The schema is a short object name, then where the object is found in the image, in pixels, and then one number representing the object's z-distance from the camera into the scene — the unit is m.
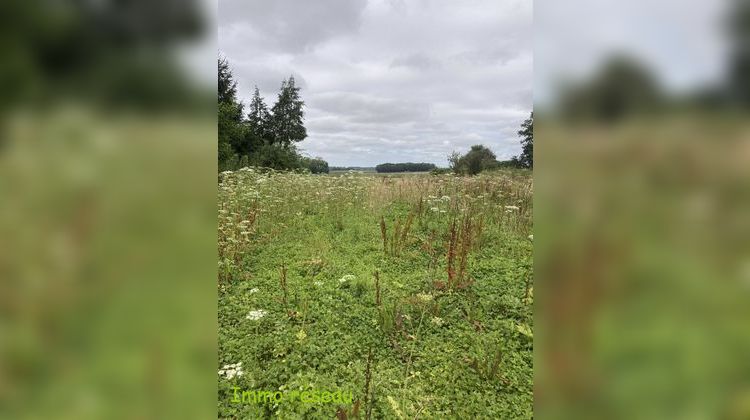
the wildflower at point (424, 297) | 2.43
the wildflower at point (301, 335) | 2.19
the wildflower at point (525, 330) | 2.09
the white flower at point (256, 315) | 2.26
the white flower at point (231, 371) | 1.83
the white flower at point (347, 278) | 2.81
